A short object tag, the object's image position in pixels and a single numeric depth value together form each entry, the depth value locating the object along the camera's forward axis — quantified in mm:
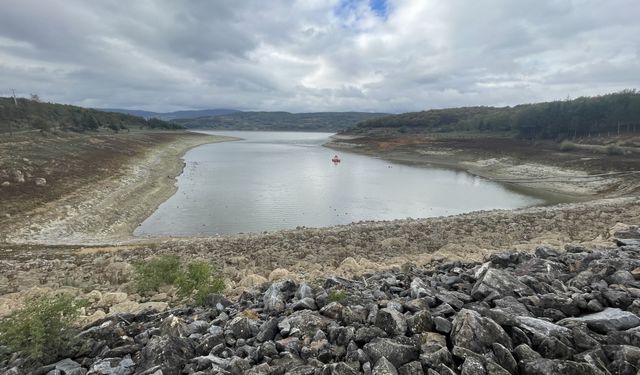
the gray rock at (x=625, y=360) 3727
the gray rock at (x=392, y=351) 4059
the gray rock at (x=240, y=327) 5090
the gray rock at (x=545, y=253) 8500
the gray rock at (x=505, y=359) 3879
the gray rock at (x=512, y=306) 4984
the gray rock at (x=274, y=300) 5926
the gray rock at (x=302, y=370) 3992
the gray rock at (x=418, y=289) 5883
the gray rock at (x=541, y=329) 4305
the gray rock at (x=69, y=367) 4485
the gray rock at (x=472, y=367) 3721
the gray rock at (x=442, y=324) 4548
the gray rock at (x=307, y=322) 4924
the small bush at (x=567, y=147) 59300
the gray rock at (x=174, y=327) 5211
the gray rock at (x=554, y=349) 4070
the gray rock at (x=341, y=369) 3824
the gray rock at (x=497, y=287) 5717
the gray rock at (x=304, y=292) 6325
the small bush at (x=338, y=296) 5827
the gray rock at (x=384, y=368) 3770
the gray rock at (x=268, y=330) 4953
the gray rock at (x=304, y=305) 5750
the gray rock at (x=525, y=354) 3936
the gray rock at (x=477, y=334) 4164
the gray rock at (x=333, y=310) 5238
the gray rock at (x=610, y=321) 4562
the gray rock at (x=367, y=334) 4514
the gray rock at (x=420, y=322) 4645
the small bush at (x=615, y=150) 51097
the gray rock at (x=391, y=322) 4629
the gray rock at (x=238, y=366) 4156
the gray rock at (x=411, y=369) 3832
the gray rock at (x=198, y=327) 5398
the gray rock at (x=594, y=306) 5109
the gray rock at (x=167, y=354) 4402
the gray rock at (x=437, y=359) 3906
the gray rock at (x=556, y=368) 3676
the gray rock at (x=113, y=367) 4445
